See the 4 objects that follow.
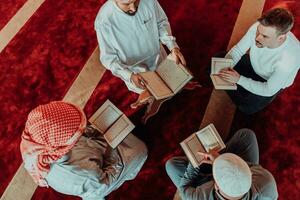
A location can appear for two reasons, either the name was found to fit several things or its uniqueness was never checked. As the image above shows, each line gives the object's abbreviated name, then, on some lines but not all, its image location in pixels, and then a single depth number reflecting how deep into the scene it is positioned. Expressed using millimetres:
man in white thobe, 2287
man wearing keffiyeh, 1761
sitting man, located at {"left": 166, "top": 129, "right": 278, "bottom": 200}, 1691
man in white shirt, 2051
